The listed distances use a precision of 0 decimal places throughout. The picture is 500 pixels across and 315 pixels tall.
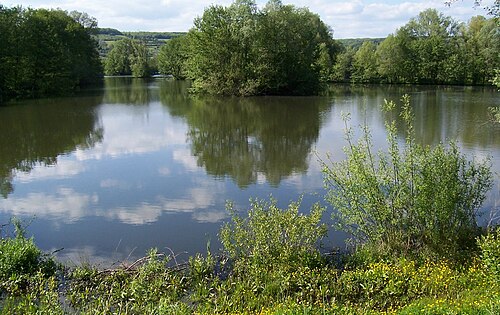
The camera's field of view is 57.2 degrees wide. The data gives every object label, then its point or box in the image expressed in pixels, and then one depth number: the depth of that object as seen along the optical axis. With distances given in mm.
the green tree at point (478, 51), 62388
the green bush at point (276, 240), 8375
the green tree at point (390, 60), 72312
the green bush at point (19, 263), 7973
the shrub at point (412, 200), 8859
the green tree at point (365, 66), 77312
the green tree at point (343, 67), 79062
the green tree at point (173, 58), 89062
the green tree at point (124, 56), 112125
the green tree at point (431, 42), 69625
